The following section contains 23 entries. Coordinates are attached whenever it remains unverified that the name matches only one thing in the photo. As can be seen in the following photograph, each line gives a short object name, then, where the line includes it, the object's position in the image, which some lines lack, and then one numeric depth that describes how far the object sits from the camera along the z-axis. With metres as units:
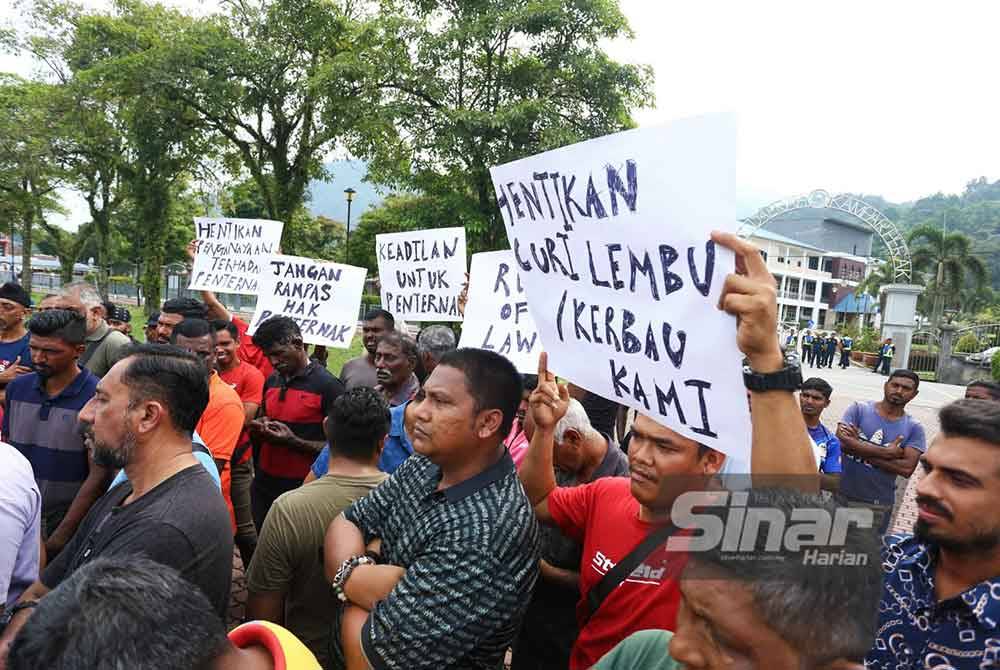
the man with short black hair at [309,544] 2.53
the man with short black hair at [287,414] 4.28
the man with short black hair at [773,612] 1.22
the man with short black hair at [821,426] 4.48
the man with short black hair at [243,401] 4.18
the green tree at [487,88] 13.62
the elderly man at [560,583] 2.58
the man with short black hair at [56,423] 3.28
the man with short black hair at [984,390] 4.29
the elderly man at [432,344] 5.01
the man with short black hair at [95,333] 5.38
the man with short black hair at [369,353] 5.17
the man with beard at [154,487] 2.05
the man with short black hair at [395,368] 4.39
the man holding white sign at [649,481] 1.63
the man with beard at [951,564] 1.73
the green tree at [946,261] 46.97
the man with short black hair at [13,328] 4.84
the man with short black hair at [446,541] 1.84
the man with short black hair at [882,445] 4.89
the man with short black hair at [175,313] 5.31
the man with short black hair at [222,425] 3.48
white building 76.75
